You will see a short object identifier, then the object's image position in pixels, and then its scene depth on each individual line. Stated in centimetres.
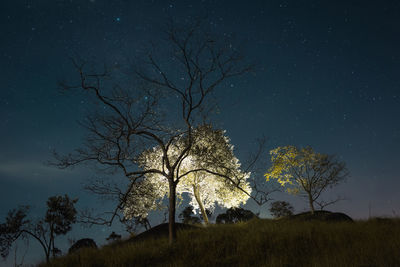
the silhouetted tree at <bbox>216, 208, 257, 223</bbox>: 3978
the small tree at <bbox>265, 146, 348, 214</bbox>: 2558
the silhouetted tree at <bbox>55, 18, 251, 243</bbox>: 1406
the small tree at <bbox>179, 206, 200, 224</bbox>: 4091
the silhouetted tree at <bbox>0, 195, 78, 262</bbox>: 3209
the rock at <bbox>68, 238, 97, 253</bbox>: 2855
